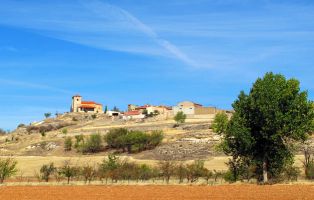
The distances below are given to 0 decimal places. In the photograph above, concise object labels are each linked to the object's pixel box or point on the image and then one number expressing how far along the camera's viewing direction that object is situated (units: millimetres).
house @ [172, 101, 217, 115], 156250
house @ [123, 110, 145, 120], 168562
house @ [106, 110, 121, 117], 190250
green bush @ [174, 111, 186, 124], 136075
